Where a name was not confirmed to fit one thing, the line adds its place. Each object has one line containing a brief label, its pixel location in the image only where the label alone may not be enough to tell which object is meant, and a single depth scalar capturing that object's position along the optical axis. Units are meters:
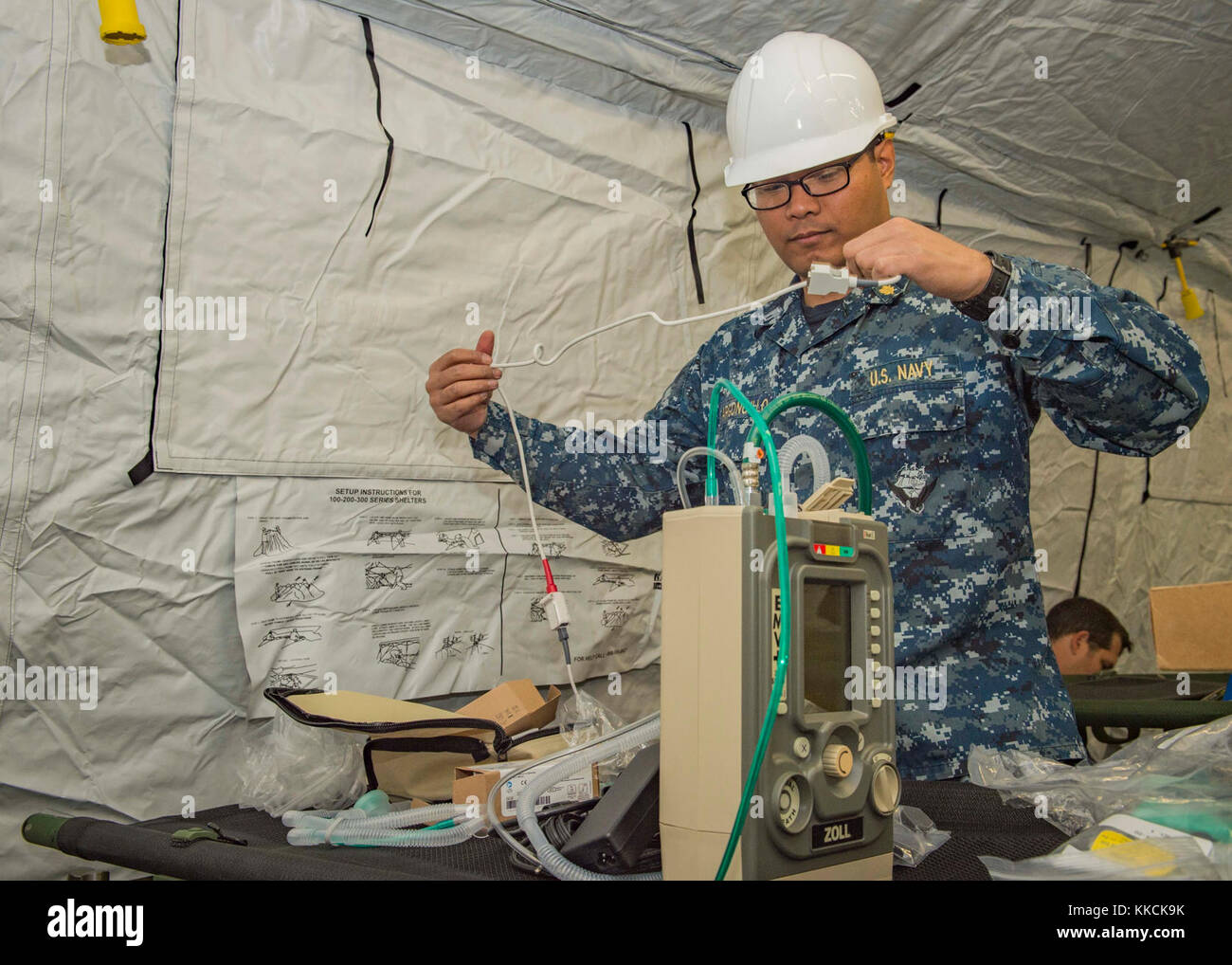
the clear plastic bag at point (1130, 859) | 0.67
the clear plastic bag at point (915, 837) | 0.83
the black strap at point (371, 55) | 1.62
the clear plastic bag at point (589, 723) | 1.13
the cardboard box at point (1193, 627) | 1.99
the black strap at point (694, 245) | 2.07
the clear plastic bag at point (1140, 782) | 0.80
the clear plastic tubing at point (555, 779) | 0.76
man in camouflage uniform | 1.05
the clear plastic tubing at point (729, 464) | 0.75
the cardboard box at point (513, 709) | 1.32
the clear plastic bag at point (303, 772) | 1.17
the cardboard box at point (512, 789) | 0.95
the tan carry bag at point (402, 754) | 1.14
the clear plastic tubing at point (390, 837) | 0.92
